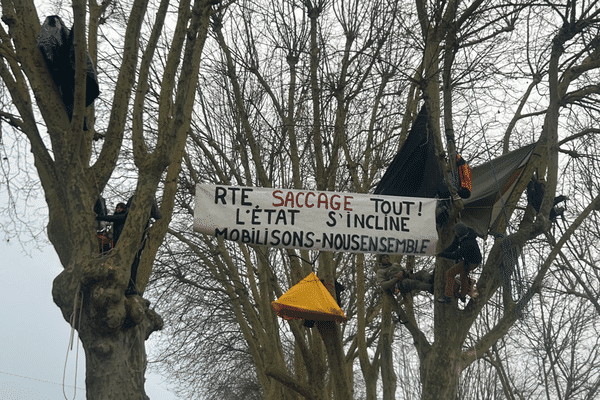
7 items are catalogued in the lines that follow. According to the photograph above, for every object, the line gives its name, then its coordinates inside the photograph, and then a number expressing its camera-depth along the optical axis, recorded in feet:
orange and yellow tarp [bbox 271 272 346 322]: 19.85
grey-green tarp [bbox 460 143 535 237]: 22.34
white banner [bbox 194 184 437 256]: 18.76
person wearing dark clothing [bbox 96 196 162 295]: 17.12
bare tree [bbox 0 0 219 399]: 15.78
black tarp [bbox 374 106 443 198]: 23.15
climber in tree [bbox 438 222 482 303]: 19.48
